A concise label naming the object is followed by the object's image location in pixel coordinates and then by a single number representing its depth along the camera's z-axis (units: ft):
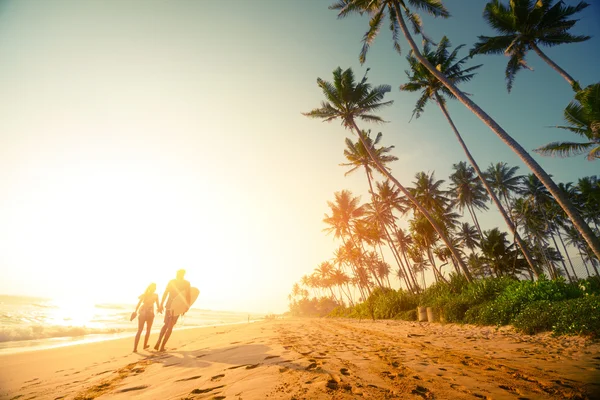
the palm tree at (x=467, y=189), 93.20
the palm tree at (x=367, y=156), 66.93
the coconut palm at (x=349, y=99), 53.57
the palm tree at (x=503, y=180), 97.45
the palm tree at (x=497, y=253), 79.66
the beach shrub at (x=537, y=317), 18.39
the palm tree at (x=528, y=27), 41.96
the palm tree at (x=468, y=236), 117.39
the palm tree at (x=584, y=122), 31.73
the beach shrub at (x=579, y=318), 15.51
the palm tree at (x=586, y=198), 83.94
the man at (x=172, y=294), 19.54
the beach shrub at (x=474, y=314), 25.63
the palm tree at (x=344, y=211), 87.56
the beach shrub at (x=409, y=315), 37.65
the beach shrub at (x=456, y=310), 28.75
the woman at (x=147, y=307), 21.01
